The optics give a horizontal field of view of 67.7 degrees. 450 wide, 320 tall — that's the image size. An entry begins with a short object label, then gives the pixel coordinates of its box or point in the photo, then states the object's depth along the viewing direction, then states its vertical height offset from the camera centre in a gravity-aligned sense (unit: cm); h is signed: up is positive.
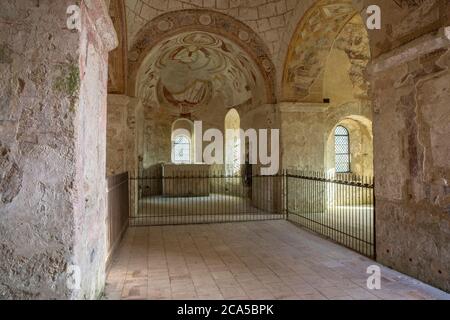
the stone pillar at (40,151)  280 +10
